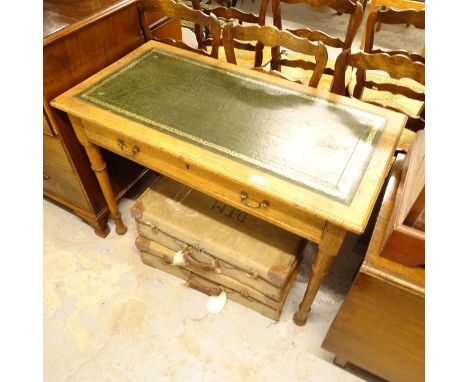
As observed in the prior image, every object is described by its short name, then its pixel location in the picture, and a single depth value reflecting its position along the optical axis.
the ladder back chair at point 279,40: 1.40
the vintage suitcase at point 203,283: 1.50
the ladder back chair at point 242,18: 1.83
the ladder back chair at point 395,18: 1.64
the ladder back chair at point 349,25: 1.67
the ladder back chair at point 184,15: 1.54
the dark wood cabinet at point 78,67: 1.30
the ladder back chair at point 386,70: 1.29
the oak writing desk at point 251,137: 1.03
